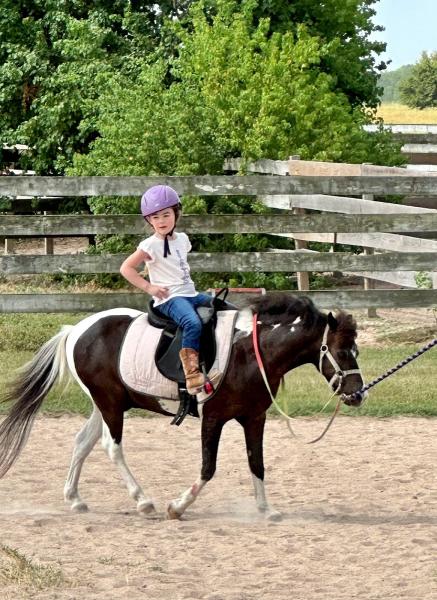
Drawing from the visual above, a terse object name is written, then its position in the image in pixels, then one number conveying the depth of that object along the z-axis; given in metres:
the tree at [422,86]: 91.48
